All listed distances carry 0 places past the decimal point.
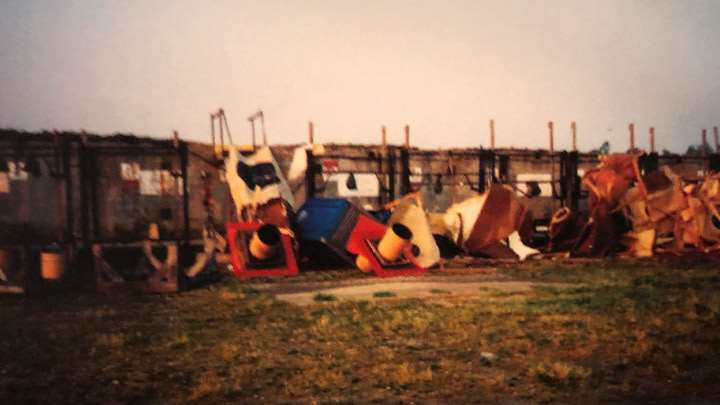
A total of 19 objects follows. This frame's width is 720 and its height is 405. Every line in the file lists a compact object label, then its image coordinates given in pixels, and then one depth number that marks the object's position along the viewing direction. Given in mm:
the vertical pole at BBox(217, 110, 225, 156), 14484
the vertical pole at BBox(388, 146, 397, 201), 16641
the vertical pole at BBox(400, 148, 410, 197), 16766
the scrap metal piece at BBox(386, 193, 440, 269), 12891
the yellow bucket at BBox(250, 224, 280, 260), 11969
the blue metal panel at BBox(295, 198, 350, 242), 12539
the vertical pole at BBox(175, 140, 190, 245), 14055
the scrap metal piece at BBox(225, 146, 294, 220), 13266
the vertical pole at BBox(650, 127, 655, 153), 22438
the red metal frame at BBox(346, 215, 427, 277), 11867
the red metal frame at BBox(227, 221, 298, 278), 11773
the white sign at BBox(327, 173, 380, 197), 16047
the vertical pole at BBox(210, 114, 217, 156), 14566
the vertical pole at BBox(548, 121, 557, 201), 18594
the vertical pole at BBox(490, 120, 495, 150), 18959
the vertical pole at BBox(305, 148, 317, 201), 15688
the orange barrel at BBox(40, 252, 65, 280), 10719
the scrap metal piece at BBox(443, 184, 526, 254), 14281
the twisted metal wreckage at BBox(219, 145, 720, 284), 12219
